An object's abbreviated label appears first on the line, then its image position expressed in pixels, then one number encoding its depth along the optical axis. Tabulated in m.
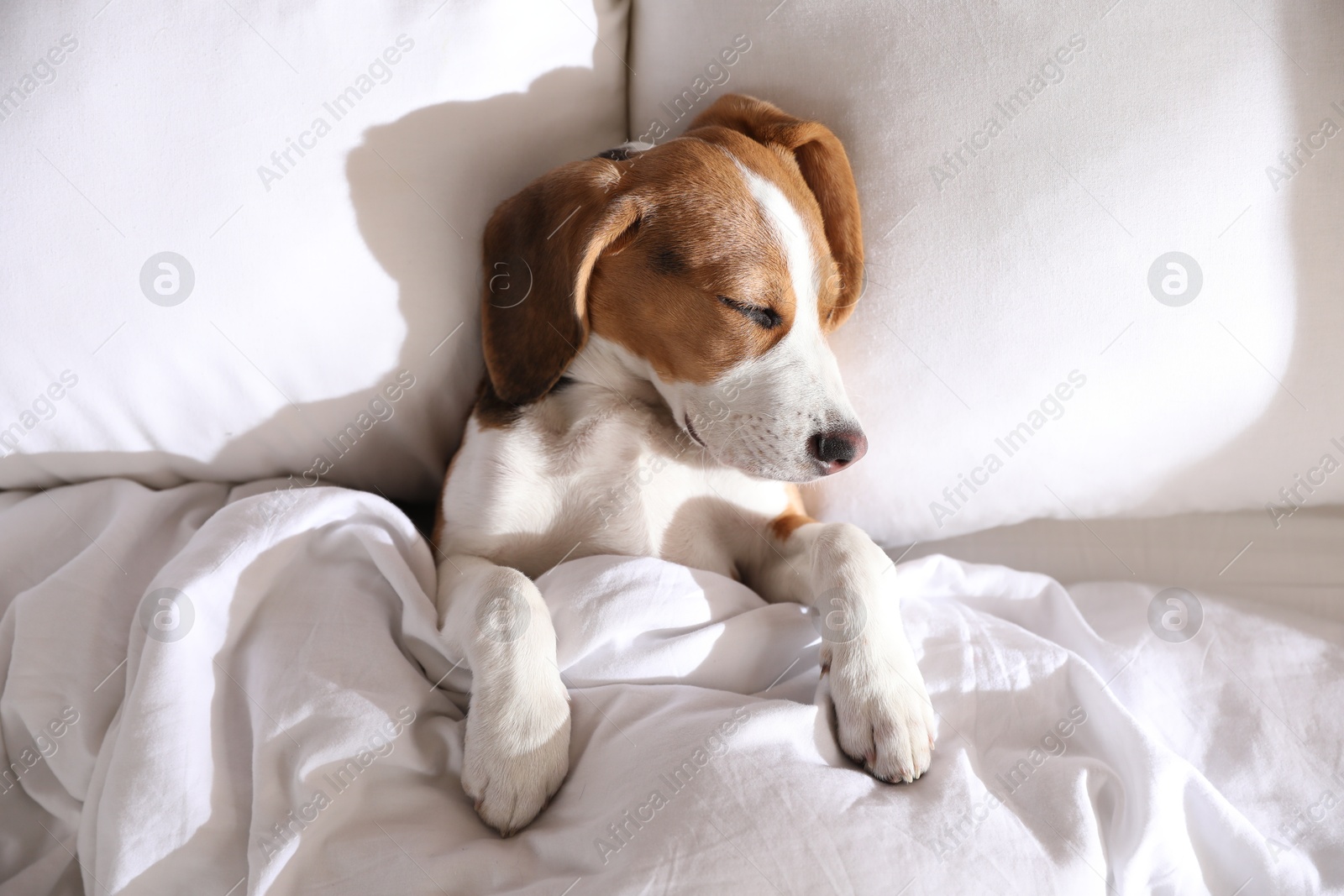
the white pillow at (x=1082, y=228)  0.85
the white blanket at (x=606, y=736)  0.75
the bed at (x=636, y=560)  0.78
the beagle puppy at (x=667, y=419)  0.79
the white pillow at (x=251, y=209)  0.85
